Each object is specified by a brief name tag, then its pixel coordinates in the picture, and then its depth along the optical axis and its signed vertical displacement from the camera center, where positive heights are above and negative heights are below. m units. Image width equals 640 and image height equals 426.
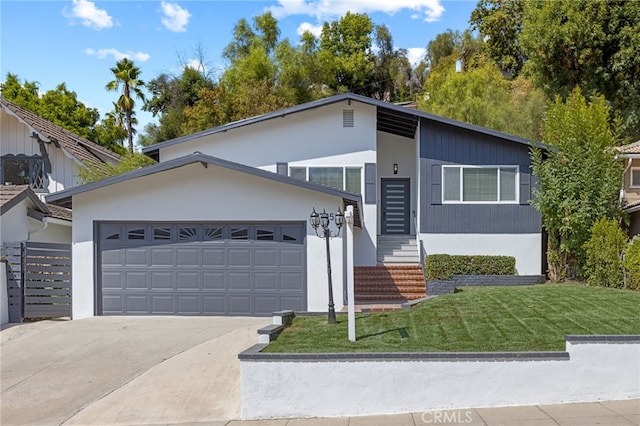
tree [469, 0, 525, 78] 31.98 +11.35
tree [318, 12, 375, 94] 36.84 +12.40
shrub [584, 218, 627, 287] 11.40 -1.00
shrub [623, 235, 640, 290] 10.73 -1.19
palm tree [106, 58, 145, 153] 33.59 +8.58
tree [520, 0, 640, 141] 20.12 +6.62
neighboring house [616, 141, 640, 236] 16.23 +1.10
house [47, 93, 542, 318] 11.65 -0.74
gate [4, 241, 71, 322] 11.23 -1.58
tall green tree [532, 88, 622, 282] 12.38 +0.78
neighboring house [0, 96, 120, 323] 17.69 +2.03
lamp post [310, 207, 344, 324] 8.09 -0.23
